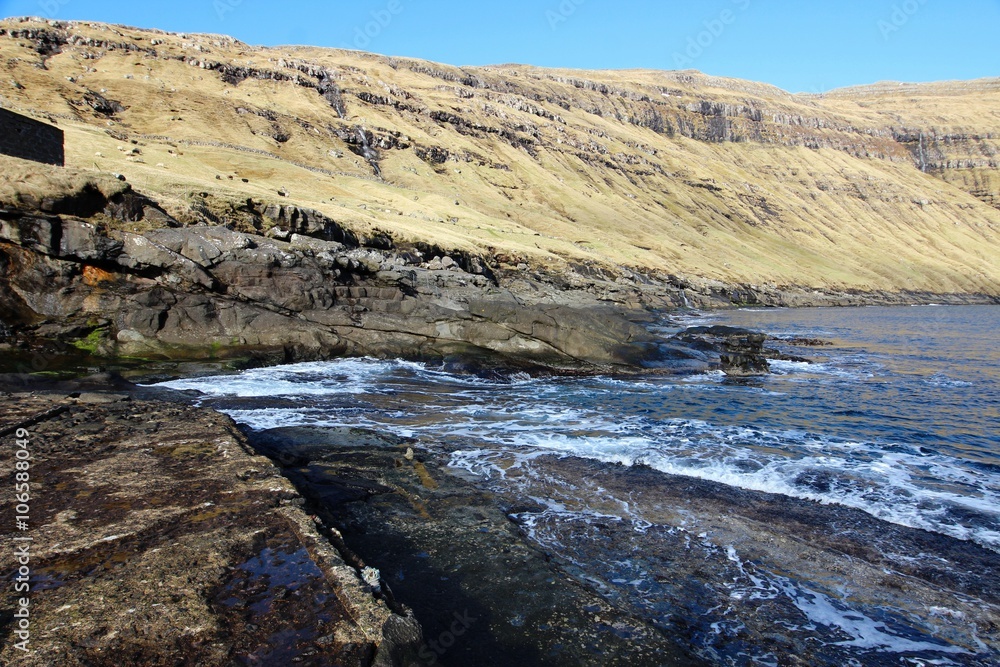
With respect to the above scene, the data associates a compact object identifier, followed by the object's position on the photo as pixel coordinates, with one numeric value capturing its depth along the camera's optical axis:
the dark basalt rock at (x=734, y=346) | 25.86
